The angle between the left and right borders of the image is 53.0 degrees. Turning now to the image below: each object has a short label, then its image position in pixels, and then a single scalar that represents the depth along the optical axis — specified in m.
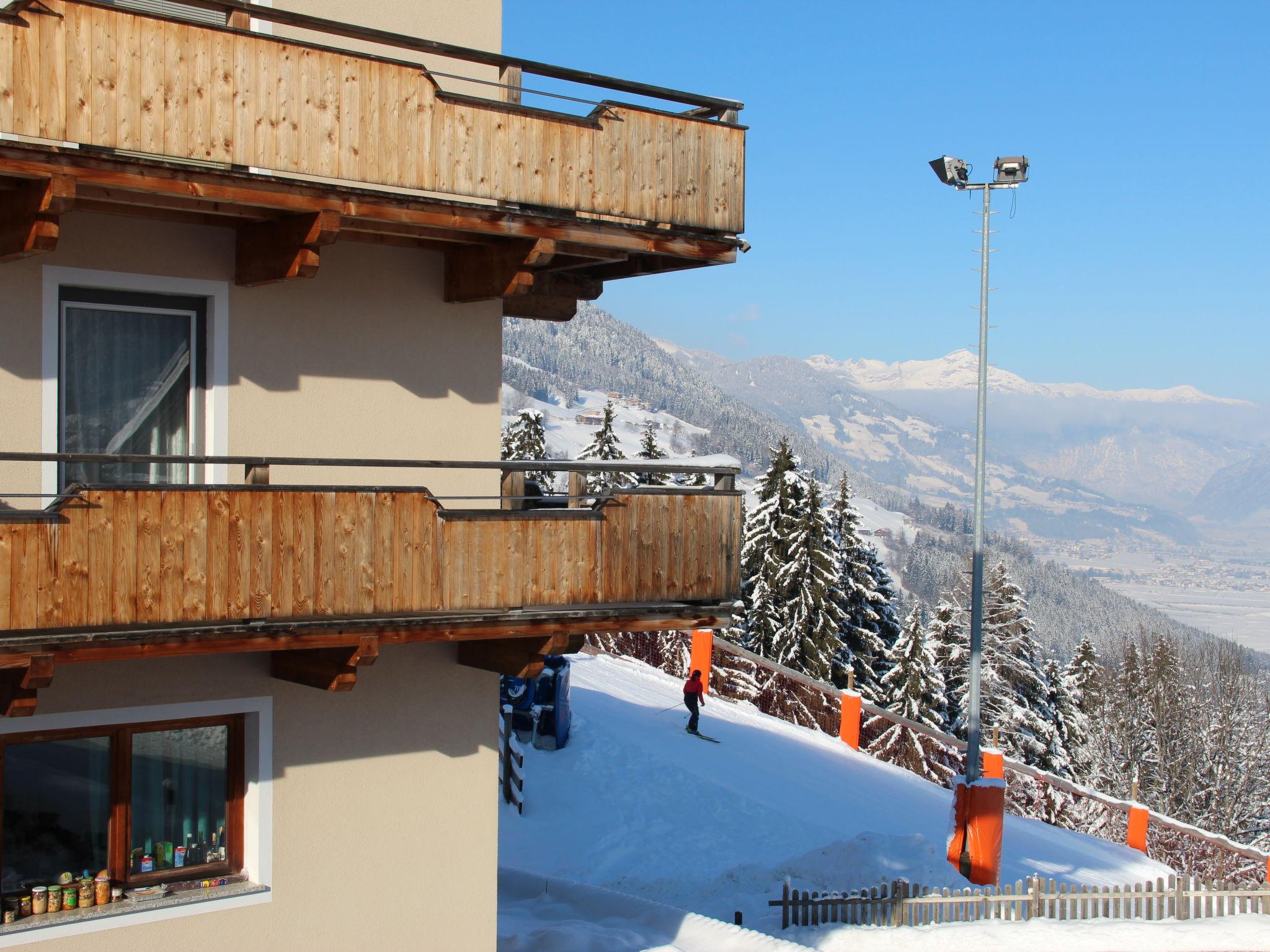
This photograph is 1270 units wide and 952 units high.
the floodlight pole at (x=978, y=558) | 20.77
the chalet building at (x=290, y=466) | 8.02
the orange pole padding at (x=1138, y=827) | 31.95
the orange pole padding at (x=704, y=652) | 35.16
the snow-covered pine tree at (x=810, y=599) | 50.88
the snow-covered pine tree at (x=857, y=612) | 51.94
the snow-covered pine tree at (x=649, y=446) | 62.88
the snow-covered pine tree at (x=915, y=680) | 50.56
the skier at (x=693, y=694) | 29.55
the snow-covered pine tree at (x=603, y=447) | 62.59
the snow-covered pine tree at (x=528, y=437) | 61.28
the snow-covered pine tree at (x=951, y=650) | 54.81
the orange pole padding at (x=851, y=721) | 32.69
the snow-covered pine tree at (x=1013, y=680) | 56.66
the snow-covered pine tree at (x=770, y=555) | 52.25
